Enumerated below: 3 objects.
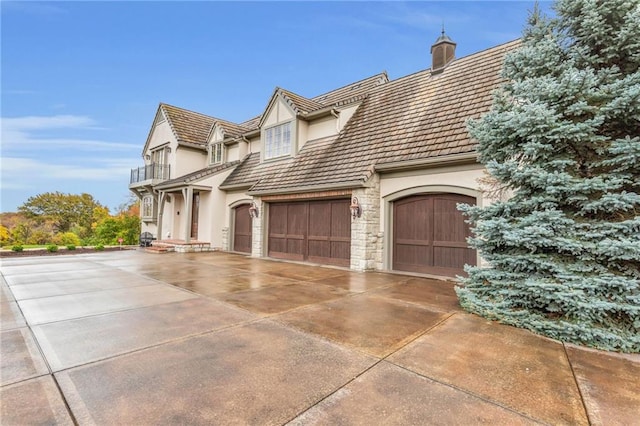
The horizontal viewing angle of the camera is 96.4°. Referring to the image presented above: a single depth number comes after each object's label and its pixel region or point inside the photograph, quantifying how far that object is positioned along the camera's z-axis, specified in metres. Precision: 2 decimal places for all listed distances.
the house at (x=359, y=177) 7.57
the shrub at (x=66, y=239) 17.97
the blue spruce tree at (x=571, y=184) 3.47
